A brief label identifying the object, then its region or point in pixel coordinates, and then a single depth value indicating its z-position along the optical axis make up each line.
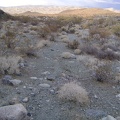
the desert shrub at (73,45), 8.11
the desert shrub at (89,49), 7.23
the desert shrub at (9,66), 4.82
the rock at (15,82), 4.28
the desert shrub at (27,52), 6.53
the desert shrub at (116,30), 12.75
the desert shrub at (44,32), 10.17
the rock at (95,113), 3.45
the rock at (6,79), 4.30
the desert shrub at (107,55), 6.83
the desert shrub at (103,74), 4.80
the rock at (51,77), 4.72
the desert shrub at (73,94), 3.72
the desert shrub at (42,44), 7.90
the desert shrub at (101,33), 10.91
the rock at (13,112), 2.99
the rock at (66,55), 6.66
